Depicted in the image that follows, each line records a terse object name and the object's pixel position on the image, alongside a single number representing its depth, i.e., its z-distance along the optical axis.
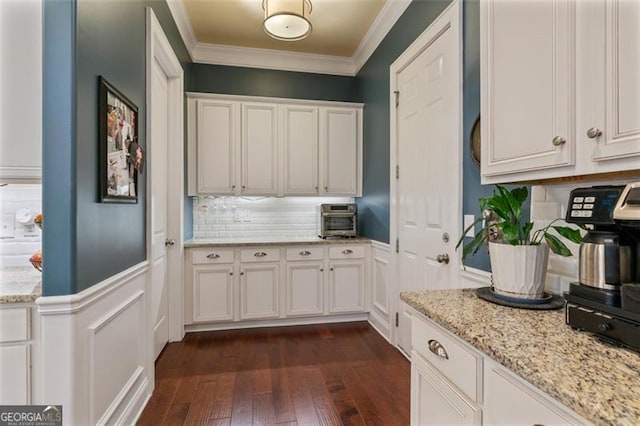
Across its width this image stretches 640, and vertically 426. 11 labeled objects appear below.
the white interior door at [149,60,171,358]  2.44
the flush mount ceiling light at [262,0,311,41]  2.31
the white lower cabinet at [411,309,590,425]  0.74
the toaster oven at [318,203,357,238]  3.43
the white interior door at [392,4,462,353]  1.94
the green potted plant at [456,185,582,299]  1.13
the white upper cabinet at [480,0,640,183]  0.82
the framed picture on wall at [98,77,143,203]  1.47
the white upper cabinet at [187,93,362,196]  3.28
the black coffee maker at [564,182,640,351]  0.78
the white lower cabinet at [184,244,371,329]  3.03
